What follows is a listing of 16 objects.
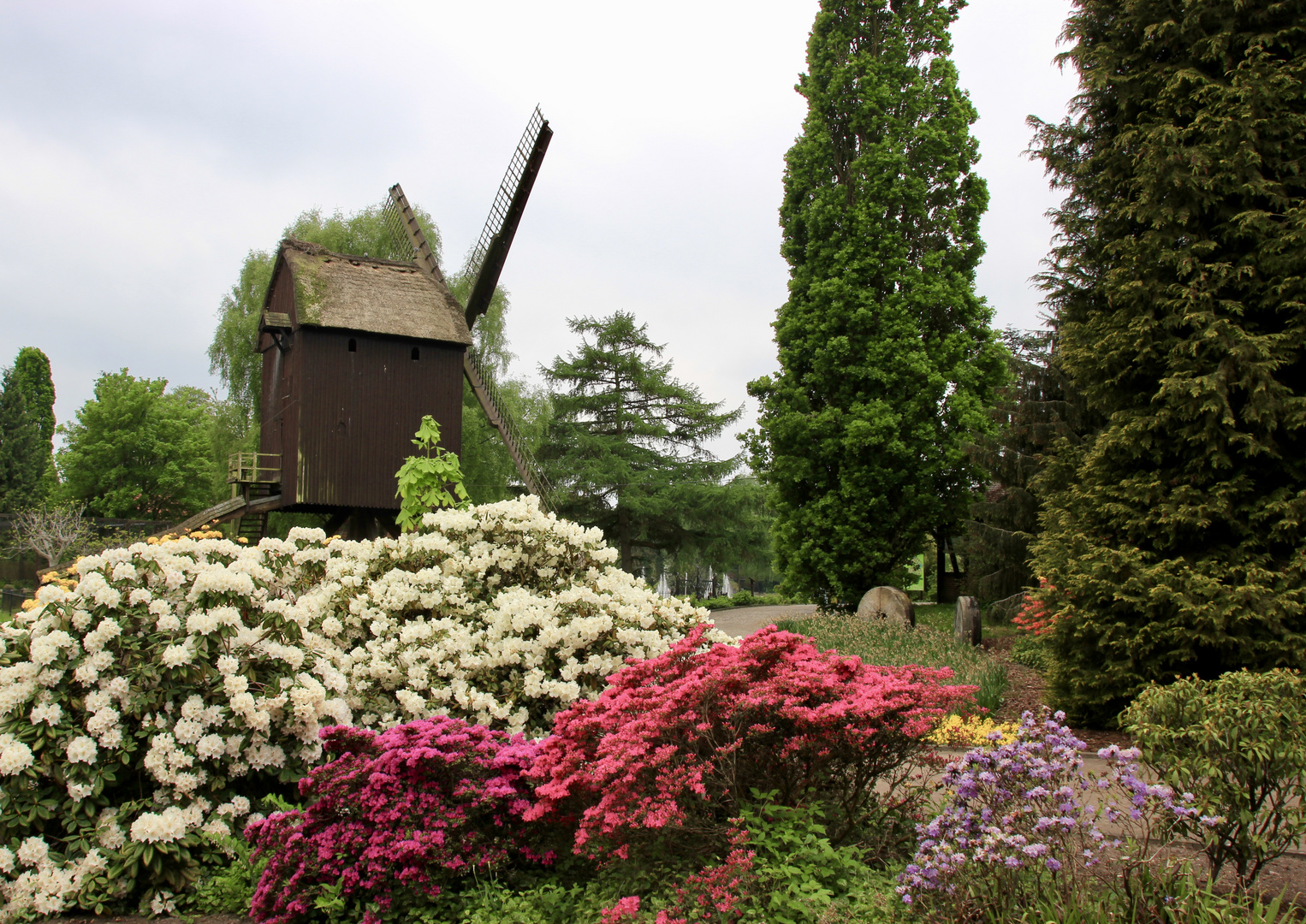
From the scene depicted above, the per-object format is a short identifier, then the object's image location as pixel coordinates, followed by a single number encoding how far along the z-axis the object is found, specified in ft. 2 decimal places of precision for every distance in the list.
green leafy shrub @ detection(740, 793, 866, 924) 11.27
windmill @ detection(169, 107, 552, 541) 61.00
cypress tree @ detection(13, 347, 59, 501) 145.18
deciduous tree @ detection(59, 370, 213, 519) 112.88
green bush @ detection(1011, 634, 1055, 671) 39.85
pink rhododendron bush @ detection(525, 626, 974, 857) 12.26
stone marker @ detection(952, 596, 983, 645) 48.14
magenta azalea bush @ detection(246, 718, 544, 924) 13.52
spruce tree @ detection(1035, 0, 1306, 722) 26.78
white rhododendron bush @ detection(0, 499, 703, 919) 15.20
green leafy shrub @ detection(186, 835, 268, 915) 14.92
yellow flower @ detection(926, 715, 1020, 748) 26.48
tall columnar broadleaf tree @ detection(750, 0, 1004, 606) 59.16
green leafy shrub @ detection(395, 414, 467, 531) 34.12
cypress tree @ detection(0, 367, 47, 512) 129.49
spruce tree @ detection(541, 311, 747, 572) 97.40
